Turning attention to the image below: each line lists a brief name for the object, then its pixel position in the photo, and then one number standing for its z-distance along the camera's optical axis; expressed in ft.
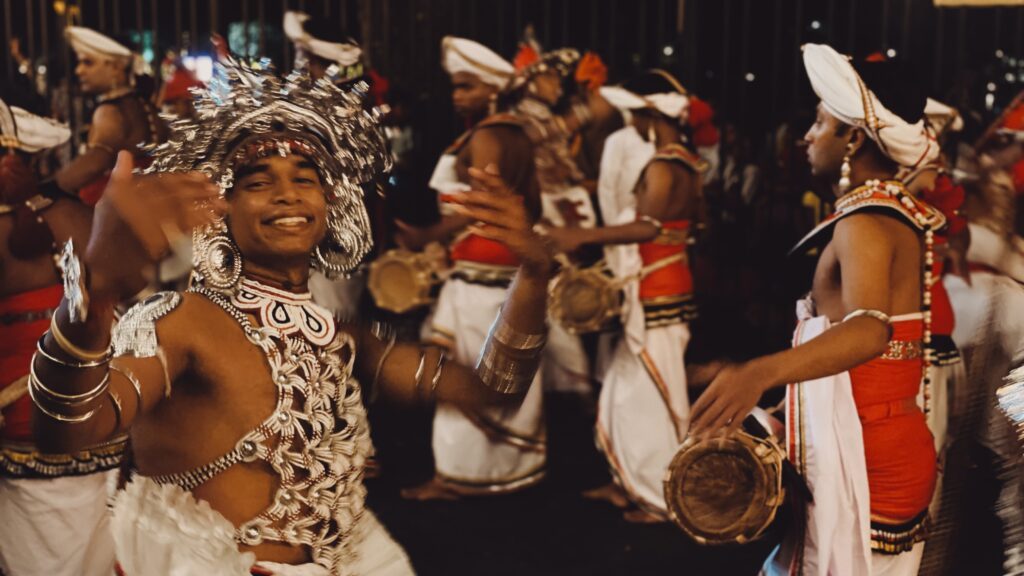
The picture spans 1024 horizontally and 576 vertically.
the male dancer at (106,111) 20.93
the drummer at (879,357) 10.66
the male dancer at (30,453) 13.01
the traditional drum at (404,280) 21.61
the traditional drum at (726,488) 10.45
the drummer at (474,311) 20.07
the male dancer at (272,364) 7.91
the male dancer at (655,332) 19.54
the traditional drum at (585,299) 19.85
